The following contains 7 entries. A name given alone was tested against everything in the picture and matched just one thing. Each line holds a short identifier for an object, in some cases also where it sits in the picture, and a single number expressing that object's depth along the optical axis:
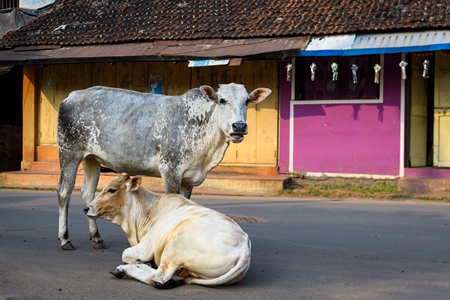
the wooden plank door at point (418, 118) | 16.57
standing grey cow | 7.57
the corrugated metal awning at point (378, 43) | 14.52
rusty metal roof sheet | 16.03
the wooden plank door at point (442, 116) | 16.33
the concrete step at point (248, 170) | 17.41
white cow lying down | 5.89
